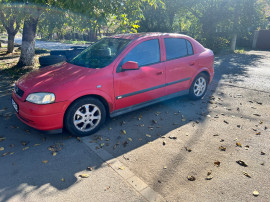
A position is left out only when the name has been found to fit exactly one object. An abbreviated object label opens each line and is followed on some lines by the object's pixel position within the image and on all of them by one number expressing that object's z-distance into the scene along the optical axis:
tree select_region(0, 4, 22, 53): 13.19
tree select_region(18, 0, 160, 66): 5.69
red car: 3.60
